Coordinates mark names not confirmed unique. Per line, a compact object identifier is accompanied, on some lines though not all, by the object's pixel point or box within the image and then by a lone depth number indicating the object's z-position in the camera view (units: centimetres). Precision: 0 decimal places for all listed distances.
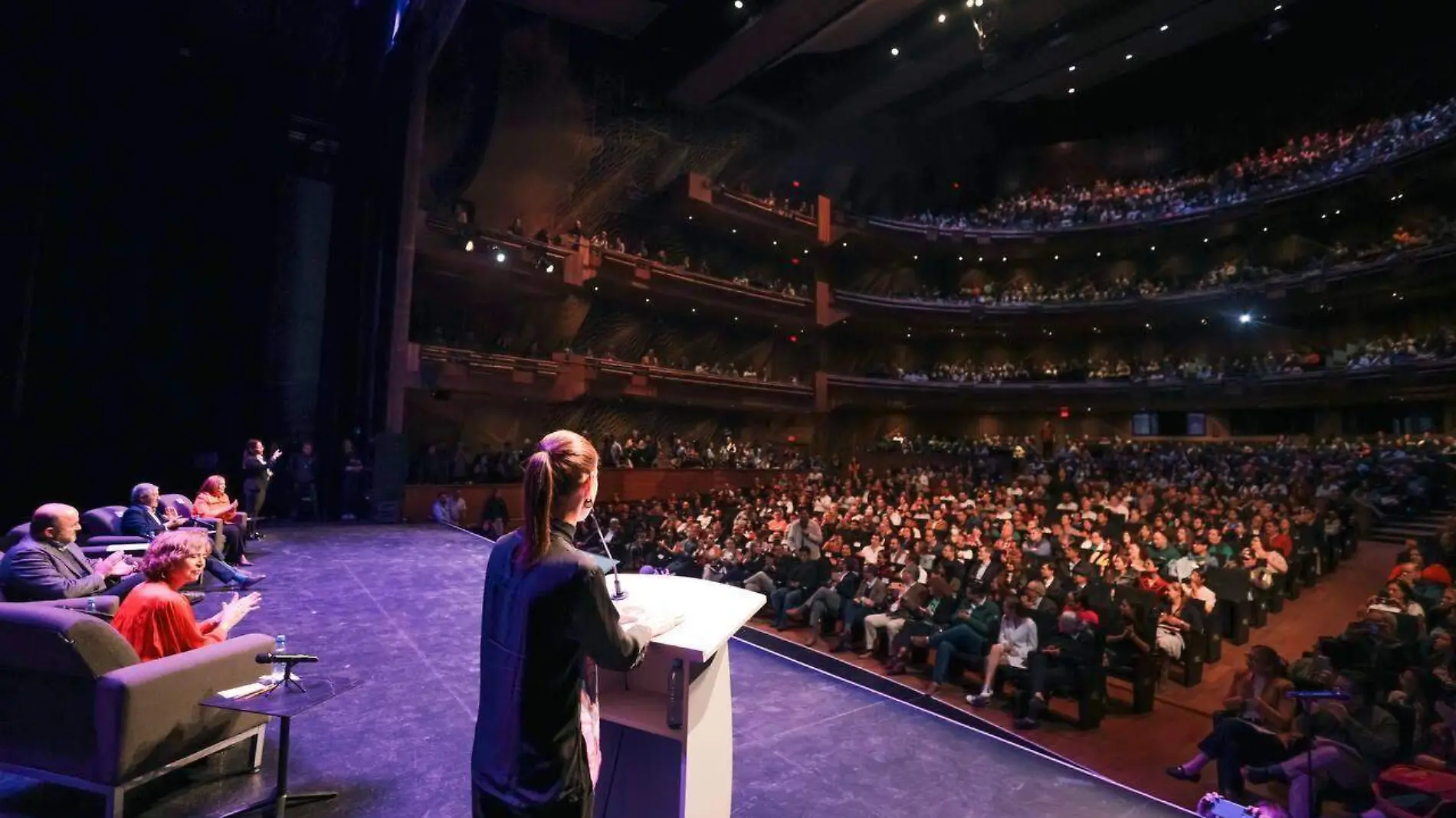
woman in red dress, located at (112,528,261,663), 269
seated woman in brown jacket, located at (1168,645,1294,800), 465
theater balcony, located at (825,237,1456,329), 1544
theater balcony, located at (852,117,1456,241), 1509
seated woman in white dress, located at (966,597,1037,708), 632
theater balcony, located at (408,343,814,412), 1311
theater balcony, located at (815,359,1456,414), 1541
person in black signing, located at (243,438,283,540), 821
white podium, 180
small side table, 230
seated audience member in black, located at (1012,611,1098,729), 602
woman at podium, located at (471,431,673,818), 142
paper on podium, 174
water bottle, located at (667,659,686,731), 179
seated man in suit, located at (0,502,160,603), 386
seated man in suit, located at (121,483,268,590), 562
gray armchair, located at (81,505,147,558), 527
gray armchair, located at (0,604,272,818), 232
